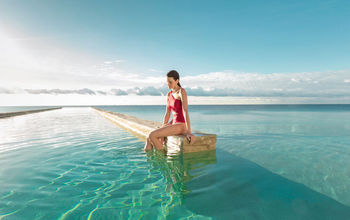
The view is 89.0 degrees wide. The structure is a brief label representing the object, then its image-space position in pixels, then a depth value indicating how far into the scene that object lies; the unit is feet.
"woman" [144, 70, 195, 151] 15.28
